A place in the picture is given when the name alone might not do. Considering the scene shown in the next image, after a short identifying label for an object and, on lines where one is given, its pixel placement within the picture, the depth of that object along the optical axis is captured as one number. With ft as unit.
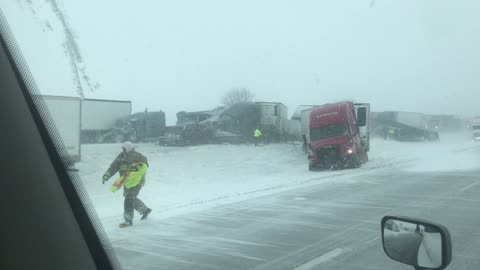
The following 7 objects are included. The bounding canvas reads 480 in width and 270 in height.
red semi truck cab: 75.46
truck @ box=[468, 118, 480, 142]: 154.15
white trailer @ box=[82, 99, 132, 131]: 111.24
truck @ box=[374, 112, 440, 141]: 125.49
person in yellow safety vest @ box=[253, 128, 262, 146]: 109.60
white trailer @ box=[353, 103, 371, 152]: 81.76
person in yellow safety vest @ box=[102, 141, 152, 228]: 31.99
